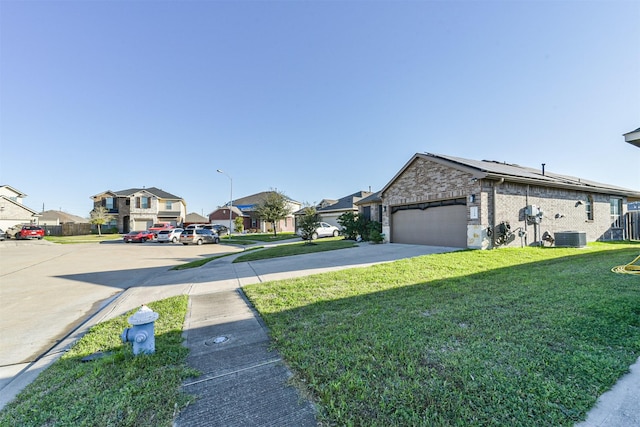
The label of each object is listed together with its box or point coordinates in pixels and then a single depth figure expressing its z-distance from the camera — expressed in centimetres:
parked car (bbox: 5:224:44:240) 2869
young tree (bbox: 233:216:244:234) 3975
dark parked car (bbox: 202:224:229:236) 3697
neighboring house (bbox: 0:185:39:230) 3250
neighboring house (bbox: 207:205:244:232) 4519
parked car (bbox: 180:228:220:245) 2345
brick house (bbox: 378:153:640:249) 1118
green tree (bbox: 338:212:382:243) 1731
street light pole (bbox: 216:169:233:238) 2781
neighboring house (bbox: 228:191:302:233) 4364
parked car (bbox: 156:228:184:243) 2650
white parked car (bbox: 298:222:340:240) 2405
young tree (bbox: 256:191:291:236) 2812
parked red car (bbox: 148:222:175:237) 3803
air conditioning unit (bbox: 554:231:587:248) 1178
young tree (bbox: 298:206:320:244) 1758
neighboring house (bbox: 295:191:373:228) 2654
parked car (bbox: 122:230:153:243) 2741
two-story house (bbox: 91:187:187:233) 3978
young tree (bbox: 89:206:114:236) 3618
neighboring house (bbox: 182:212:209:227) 4824
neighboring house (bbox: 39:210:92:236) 3917
